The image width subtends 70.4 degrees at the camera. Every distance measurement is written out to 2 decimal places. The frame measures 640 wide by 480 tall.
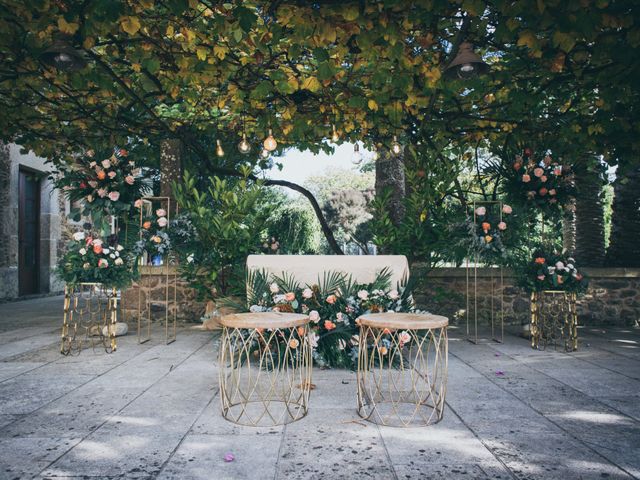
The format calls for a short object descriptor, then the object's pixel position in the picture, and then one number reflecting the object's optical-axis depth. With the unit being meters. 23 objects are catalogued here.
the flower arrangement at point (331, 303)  4.59
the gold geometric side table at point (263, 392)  3.02
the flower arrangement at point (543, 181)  6.13
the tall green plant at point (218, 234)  6.21
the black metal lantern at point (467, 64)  4.56
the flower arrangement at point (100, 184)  5.55
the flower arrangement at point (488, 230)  5.80
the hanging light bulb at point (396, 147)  7.42
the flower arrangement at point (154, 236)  5.77
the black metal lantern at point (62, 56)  4.51
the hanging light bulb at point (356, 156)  7.40
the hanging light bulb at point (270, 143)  6.94
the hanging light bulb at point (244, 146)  7.52
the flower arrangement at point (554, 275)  5.58
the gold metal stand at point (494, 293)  7.25
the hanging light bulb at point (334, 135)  7.53
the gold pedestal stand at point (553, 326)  5.52
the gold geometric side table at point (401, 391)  3.02
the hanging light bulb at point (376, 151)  8.32
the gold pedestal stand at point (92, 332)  5.19
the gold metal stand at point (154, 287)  7.40
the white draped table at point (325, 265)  5.03
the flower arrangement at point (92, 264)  5.27
